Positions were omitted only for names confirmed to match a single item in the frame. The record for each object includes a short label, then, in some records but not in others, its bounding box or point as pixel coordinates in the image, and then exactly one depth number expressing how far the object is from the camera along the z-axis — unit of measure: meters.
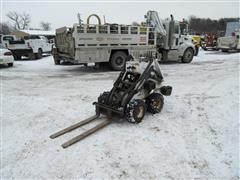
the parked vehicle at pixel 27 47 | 16.03
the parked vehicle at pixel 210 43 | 21.92
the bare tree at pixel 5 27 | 63.44
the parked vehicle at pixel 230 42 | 17.62
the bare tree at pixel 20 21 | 72.88
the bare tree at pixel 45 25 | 83.88
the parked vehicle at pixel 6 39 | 16.12
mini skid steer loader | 4.14
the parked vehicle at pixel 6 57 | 11.75
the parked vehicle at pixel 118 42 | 9.33
